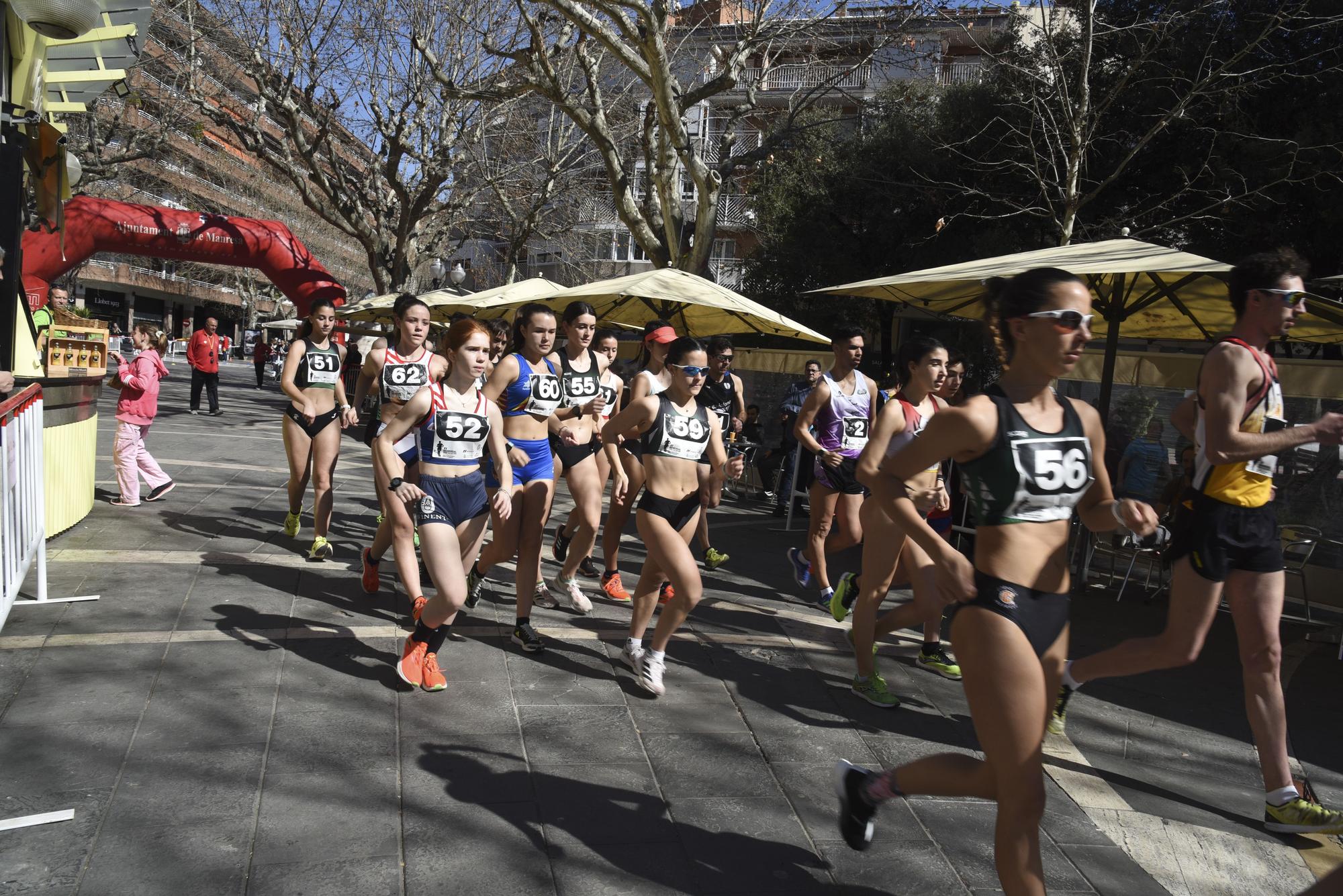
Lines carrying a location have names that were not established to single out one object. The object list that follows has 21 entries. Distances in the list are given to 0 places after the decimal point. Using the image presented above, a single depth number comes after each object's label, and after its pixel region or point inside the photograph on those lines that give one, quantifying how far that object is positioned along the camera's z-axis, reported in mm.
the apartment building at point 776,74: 15250
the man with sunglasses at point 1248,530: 3645
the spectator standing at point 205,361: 18219
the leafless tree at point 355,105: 18281
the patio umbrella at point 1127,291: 6551
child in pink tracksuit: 8445
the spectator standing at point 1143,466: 9016
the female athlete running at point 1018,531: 2516
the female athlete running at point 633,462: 6051
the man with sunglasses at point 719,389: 7816
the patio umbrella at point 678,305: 9336
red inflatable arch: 14758
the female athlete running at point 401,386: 4953
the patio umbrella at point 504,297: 12812
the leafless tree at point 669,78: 11938
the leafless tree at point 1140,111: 12984
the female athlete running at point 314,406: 7105
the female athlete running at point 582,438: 6027
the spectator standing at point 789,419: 11406
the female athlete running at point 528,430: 5453
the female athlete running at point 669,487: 4523
